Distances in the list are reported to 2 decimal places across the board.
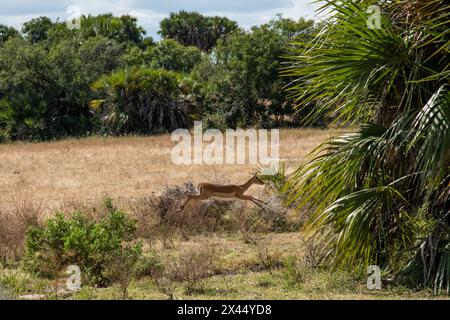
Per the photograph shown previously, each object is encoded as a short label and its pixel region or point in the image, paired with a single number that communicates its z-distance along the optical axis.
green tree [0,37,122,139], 34.22
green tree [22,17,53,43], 53.75
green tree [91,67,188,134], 33.25
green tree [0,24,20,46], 50.53
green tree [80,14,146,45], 51.08
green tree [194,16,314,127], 35.31
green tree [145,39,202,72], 49.53
